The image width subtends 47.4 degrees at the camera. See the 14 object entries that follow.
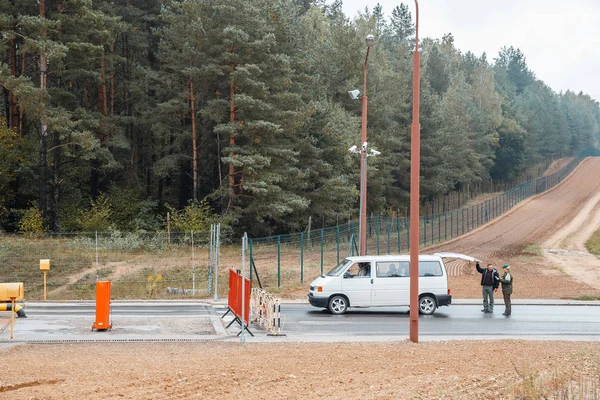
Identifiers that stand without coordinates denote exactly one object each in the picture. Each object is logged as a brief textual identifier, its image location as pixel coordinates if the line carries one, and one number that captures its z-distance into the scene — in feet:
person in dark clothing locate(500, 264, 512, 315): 74.08
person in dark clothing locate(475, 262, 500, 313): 75.97
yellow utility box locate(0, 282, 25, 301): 58.75
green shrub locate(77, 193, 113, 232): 139.44
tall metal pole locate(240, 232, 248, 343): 53.73
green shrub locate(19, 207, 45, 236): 131.54
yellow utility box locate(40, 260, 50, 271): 79.66
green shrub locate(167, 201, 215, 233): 138.08
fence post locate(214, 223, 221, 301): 84.62
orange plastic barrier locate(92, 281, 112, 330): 58.03
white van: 72.69
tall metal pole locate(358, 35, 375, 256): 91.86
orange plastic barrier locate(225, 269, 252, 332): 56.03
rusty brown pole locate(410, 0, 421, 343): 51.85
